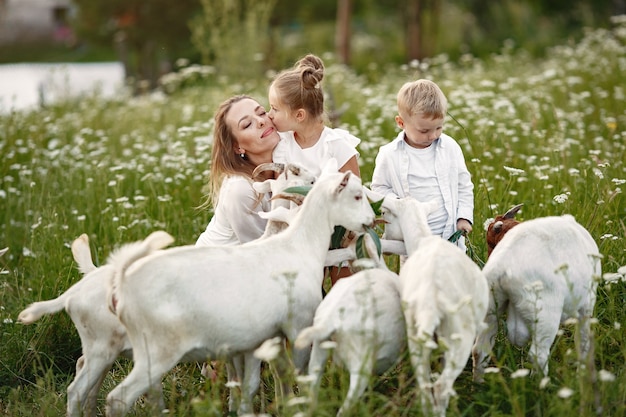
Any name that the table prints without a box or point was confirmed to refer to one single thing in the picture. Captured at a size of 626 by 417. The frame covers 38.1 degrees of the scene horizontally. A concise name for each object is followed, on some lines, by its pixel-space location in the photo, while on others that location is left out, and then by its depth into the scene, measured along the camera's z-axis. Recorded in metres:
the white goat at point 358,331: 3.63
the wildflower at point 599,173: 5.47
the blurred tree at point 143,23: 18.08
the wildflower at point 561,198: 5.11
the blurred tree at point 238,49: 12.98
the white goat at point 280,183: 4.59
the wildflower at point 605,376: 3.37
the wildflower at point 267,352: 3.29
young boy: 5.01
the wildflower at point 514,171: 5.41
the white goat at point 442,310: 3.59
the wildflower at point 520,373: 3.55
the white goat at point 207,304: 3.74
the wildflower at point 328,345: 3.42
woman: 5.09
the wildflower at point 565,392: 3.37
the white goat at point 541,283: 4.02
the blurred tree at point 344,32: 16.86
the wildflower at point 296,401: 3.33
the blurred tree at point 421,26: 17.58
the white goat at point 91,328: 4.08
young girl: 5.22
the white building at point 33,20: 30.45
